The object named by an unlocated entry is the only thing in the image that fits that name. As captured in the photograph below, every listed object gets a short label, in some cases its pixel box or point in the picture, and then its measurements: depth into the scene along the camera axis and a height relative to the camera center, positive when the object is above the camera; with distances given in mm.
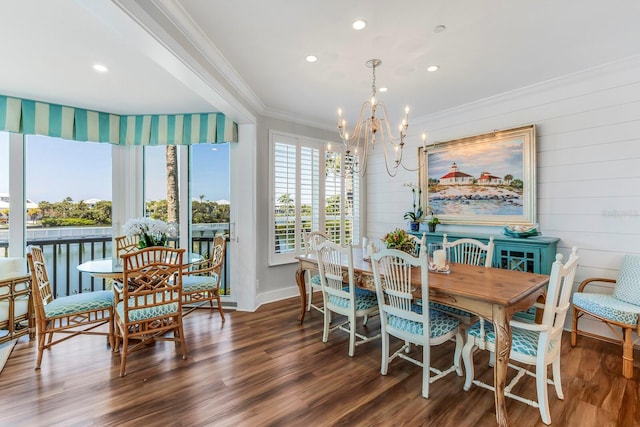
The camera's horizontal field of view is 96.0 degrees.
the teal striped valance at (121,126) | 3496 +1186
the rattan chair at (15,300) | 2879 -893
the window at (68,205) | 3725 +137
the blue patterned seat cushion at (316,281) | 3414 -805
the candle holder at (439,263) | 2566 -449
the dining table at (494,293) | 1824 -550
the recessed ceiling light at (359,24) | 2168 +1450
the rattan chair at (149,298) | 2430 -765
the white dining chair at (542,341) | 1777 -873
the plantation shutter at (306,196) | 4336 +299
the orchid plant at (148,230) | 2984 -170
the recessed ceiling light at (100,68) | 2732 +1418
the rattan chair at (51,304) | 2457 -814
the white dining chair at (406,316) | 2104 -813
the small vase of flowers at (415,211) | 4367 +31
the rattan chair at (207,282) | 3363 -815
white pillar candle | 2577 -411
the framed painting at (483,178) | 3453 +469
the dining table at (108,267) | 2654 -523
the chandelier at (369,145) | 4101 +1251
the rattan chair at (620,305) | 2383 -822
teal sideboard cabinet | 3021 -448
